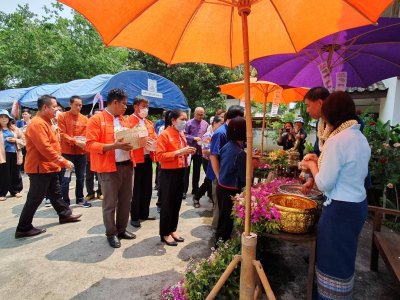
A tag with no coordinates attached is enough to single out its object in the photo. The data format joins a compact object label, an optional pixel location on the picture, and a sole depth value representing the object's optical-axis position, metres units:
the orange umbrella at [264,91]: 6.89
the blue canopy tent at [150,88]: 8.63
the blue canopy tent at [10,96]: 12.86
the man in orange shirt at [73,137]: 5.34
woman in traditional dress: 1.98
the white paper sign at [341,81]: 3.72
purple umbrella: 3.29
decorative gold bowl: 2.25
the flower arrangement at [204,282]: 2.39
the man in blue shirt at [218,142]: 3.64
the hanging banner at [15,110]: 10.78
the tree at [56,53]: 16.36
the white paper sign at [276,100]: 6.82
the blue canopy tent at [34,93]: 11.27
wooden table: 2.26
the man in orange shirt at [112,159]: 3.57
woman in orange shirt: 3.82
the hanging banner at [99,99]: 7.23
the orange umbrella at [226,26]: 1.94
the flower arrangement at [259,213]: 2.32
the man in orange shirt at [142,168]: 4.56
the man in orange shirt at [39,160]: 4.02
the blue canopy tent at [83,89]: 8.70
